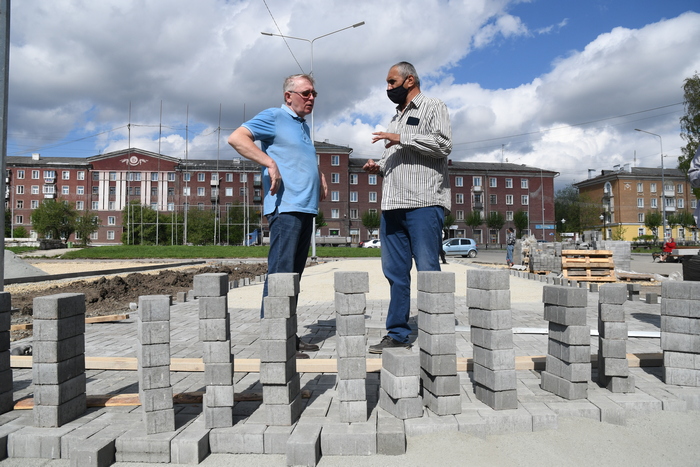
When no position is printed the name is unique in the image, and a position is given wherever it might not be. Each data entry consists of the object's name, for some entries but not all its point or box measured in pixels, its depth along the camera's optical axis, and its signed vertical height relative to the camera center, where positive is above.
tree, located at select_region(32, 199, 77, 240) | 59.19 +3.53
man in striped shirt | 3.67 +0.44
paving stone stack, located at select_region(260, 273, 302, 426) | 2.26 -0.58
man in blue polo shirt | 3.69 +0.55
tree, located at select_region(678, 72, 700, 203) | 32.41 +8.93
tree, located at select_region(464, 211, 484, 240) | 72.94 +3.20
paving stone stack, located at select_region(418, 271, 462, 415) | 2.39 -0.58
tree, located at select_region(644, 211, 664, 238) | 68.19 +2.37
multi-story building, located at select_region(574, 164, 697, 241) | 78.94 +6.94
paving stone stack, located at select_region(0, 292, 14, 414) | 2.50 -0.67
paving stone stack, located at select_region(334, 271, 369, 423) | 2.27 -0.55
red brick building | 70.50 +8.89
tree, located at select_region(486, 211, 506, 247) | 73.56 +3.01
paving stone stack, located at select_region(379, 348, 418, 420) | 2.27 -0.76
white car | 47.94 -0.50
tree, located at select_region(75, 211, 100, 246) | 57.92 +2.26
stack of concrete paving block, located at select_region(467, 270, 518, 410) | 2.40 -0.56
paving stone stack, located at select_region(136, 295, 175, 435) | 2.18 -0.62
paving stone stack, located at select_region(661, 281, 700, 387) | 2.93 -0.67
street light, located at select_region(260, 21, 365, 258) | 19.98 +10.22
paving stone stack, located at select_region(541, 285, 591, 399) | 2.52 -0.62
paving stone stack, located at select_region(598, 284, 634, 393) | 2.69 -0.63
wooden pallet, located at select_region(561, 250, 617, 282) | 11.70 -0.81
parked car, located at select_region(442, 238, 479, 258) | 34.06 -0.68
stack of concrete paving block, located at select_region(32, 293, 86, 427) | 2.27 -0.61
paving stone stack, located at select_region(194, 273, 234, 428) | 2.25 -0.56
